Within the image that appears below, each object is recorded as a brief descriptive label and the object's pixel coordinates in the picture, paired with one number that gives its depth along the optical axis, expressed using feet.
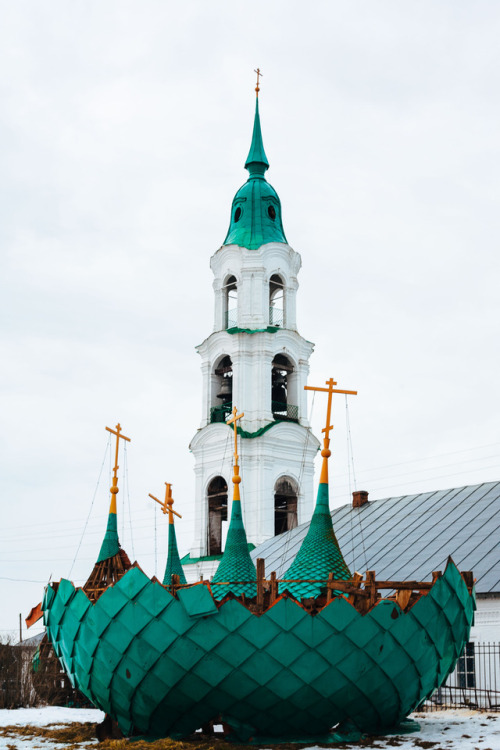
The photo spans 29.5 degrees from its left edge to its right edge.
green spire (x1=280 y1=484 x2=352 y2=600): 48.57
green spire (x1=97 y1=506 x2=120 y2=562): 61.16
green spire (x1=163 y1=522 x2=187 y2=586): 57.09
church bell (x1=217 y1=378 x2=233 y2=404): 132.16
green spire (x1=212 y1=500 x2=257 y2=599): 49.01
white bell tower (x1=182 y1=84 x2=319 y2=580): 124.57
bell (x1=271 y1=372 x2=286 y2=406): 133.18
